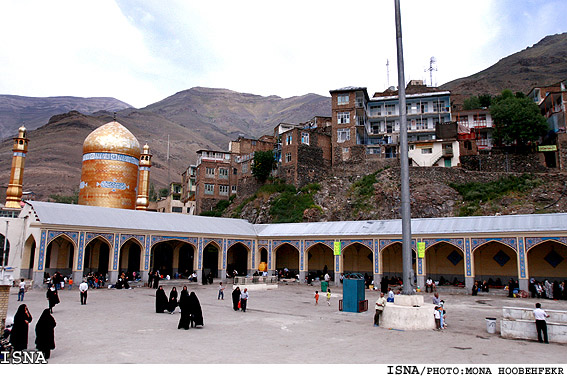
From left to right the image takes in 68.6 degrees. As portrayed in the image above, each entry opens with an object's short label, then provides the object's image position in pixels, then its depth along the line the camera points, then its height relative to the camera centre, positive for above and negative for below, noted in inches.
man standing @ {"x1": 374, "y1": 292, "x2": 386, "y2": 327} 507.5 -77.4
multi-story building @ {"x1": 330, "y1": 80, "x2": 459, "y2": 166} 1819.6 +587.8
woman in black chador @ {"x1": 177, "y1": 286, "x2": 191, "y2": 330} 461.4 -72.1
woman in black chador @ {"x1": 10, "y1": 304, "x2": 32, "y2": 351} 321.1 -64.4
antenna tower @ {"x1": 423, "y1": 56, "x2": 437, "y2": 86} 2955.5 +1293.1
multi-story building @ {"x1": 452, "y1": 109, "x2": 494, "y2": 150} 1802.4 +573.5
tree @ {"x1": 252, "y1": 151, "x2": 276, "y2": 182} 1907.0 +383.2
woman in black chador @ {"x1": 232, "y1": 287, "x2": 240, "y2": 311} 635.5 -73.5
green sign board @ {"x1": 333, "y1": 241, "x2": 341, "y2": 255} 1109.1 +8.0
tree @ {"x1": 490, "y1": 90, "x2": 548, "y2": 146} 1576.0 +501.7
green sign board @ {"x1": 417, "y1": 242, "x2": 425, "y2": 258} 964.6 +1.8
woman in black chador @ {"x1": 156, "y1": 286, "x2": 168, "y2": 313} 591.8 -74.2
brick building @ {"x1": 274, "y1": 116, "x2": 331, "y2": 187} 1808.6 +413.6
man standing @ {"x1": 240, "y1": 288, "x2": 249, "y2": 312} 622.9 -76.8
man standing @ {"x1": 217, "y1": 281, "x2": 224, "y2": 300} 790.4 -87.4
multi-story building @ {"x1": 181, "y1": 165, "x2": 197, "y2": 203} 2322.8 +357.3
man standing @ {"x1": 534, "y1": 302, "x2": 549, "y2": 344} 405.4 -68.9
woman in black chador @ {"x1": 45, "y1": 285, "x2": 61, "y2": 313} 551.2 -65.0
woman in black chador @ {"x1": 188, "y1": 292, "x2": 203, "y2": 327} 471.2 -70.7
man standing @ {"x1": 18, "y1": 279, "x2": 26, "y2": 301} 668.0 -74.0
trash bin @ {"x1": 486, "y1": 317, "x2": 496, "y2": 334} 464.4 -81.8
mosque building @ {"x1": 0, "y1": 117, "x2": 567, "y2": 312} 917.2 +27.3
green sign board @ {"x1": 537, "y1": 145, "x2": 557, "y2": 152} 1520.7 +379.6
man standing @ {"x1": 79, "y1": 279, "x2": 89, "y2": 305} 657.3 -70.2
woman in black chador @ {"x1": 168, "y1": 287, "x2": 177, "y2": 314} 589.3 -75.0
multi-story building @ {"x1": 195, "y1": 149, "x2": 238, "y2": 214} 2053.4 +333.9
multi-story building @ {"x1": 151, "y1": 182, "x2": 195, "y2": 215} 2190.0 +237.3
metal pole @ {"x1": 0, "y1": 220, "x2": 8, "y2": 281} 984.3 +13.2
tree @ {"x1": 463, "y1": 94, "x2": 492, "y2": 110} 2262.6 +813.7
